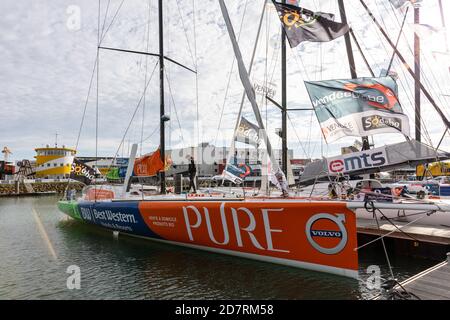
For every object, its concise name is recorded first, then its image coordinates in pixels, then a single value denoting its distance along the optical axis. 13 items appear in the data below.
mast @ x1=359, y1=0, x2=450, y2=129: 7.88
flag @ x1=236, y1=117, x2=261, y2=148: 12.98
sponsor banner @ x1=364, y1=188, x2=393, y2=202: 5.13
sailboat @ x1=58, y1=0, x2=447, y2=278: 5.38
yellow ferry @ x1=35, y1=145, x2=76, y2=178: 38.78
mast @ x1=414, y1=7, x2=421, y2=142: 12.45
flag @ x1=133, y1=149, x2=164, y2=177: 9.58
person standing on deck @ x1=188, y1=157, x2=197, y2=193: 10.19
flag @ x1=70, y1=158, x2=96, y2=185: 11.84
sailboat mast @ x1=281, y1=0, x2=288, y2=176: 11.91
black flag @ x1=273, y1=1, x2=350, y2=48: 7.56
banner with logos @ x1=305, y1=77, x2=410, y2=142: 6.54
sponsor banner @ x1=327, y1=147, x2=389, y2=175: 6.81
